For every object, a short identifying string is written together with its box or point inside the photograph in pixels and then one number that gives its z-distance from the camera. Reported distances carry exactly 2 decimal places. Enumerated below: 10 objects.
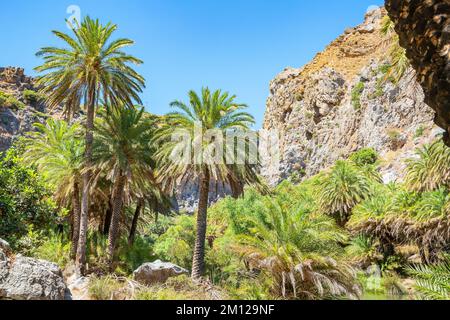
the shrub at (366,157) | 50.97
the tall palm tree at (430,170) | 21.81
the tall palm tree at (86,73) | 19.70
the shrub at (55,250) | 18.22
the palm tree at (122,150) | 20.48
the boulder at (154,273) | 14.55
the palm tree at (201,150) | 17.97
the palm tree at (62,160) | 21.42
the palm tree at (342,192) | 30.31
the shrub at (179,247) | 25.42
